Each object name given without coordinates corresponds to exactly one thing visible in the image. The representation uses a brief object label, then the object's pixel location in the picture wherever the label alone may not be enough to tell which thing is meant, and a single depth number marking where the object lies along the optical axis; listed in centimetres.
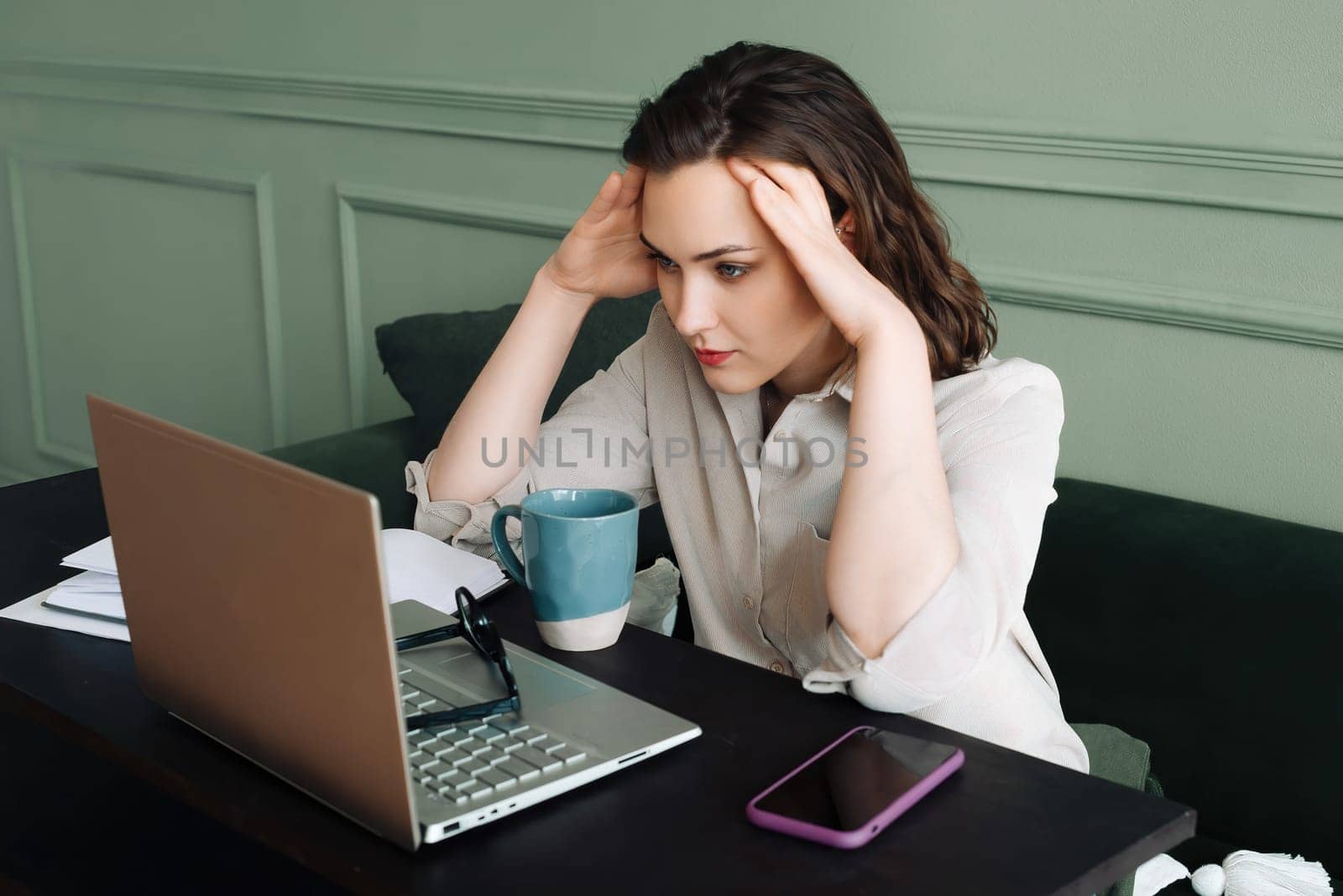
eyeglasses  89
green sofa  145
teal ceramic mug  100
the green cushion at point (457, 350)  199
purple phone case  75
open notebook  107
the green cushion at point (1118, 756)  129
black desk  73
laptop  70
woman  100
